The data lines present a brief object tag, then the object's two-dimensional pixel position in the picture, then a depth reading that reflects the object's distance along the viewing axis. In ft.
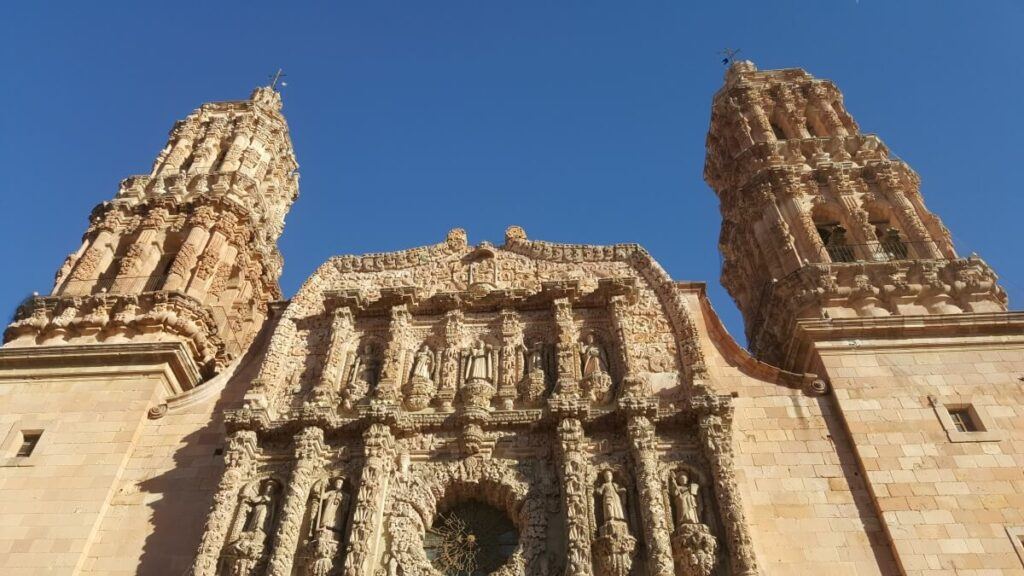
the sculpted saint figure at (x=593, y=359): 47.88
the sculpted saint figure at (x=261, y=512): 40.91
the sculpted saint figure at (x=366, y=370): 48.75
